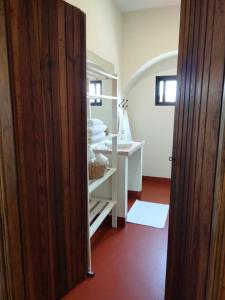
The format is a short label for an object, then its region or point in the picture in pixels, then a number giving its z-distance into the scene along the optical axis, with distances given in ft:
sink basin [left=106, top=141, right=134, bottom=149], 9.20
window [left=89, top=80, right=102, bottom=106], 10.39
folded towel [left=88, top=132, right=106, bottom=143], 6.45
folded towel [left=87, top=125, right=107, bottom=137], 6.45
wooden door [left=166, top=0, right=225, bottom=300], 3.31
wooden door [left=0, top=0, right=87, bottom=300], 3.80
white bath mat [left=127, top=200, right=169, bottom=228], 9.12
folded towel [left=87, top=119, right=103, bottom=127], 6.59
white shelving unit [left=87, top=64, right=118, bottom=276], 6.90
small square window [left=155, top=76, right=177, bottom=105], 12.47
